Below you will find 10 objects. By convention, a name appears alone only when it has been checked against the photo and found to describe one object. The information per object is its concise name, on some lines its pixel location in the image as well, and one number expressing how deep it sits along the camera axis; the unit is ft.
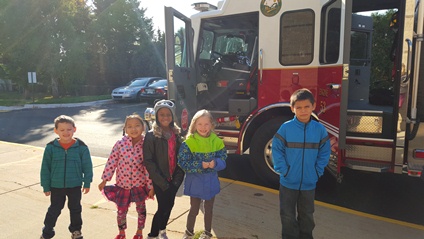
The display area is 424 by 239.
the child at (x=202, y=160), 9.57
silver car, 62.03
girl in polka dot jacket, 9.83
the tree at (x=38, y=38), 70.28
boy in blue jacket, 9.00
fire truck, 12.19
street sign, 63.82
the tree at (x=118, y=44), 95.50
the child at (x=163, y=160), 9.53
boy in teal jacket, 9.57
